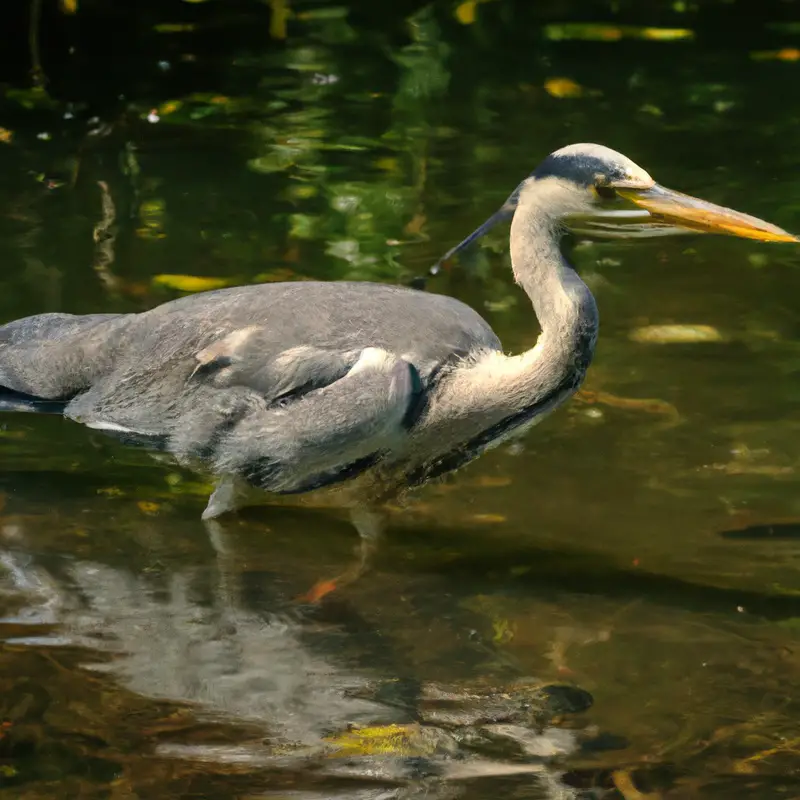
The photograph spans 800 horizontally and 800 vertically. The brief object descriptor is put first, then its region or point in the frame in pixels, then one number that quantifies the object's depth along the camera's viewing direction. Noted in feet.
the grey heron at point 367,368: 36.65
